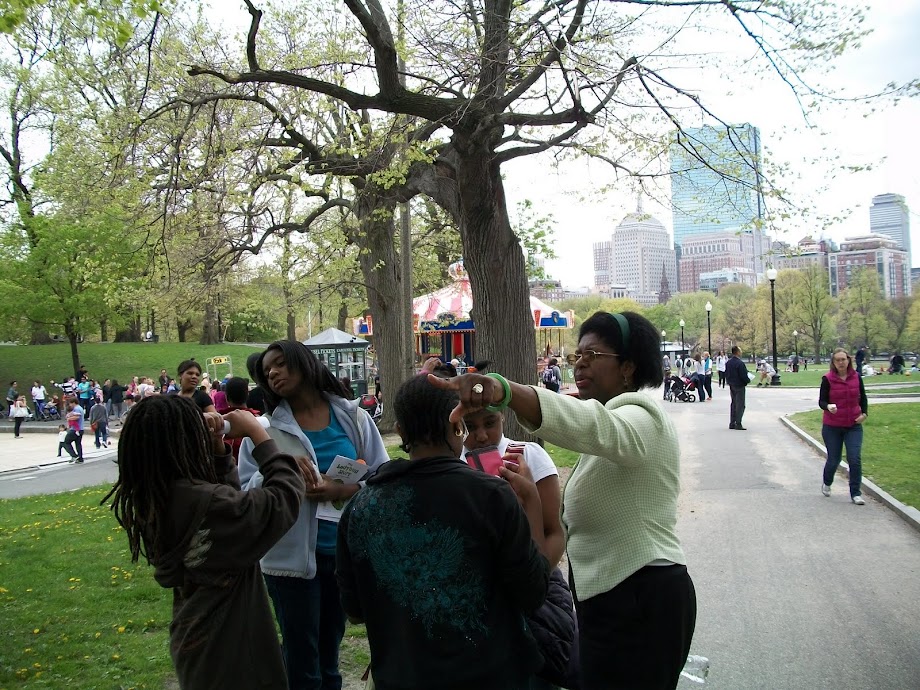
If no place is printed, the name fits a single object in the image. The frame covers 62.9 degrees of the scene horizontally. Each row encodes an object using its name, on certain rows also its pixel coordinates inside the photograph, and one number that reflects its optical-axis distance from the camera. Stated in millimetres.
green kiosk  23109
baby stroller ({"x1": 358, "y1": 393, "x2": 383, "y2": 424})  21264
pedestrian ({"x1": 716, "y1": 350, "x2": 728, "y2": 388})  34500
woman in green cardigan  2518
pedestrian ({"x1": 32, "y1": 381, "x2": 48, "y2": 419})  30688
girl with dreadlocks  2529
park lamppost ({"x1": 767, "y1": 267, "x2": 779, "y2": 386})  30000
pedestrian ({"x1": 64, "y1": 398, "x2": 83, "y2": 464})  18703
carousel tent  25281
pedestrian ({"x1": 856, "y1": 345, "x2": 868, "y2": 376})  34875
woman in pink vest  8898
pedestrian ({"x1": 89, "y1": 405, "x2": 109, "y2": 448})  21828
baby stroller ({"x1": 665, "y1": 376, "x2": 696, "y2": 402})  26781
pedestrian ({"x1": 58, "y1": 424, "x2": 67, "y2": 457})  19422
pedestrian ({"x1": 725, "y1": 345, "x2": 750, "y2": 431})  17047
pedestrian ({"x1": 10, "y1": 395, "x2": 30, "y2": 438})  26031
